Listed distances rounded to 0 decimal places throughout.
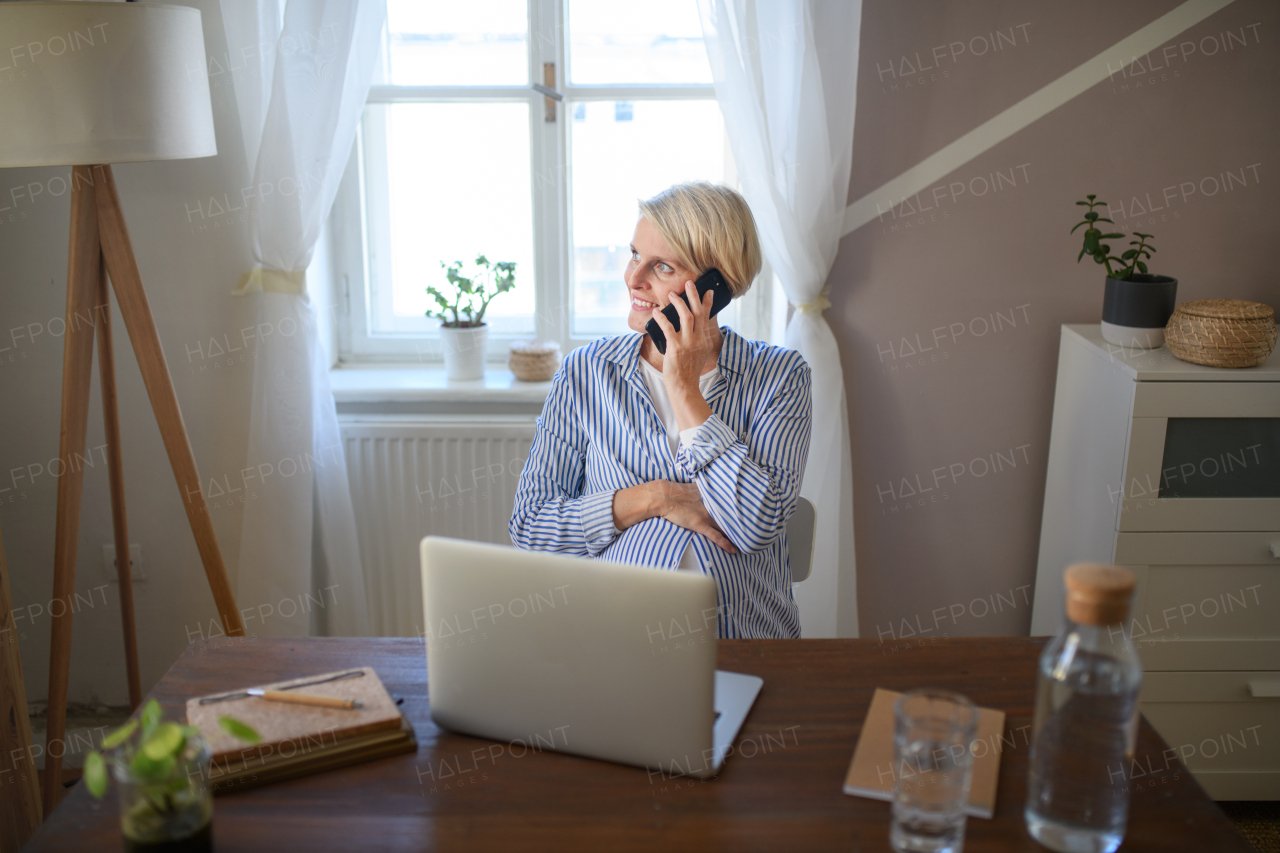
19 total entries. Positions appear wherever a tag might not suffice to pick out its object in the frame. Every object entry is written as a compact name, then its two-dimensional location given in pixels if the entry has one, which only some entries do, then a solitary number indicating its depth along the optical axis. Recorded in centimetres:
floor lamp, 182
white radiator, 273
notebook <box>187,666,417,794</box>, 116
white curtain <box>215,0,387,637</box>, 242
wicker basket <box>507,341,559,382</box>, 278
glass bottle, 95
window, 274
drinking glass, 102
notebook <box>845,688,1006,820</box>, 113
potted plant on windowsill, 276
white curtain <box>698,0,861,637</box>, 239
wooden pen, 126
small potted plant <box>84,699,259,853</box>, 94
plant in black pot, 225
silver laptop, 111
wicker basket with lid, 211
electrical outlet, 278
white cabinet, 216
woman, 180
